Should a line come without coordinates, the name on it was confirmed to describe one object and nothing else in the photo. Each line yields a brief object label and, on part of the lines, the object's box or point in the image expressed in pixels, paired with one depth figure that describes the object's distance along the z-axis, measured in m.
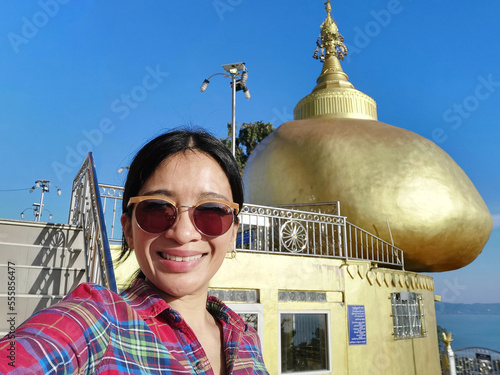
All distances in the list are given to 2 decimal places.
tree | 19.45
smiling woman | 0.77
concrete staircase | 3.55
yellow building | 7.14
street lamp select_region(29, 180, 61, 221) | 21.68
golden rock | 10.82
